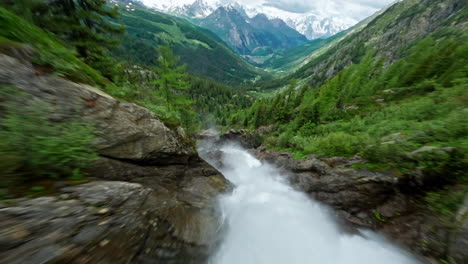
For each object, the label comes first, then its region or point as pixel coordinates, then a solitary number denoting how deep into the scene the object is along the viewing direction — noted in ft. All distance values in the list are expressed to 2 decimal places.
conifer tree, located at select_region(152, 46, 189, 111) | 50.08
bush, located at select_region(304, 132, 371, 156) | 34.58
